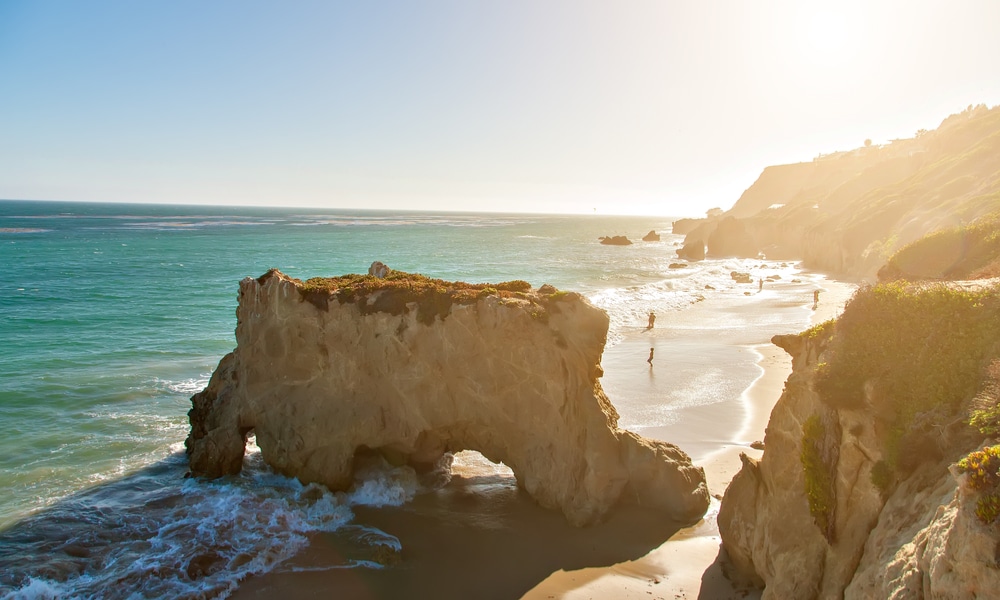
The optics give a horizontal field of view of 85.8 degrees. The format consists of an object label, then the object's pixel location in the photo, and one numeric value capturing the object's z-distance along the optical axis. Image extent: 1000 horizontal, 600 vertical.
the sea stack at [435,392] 16.03
